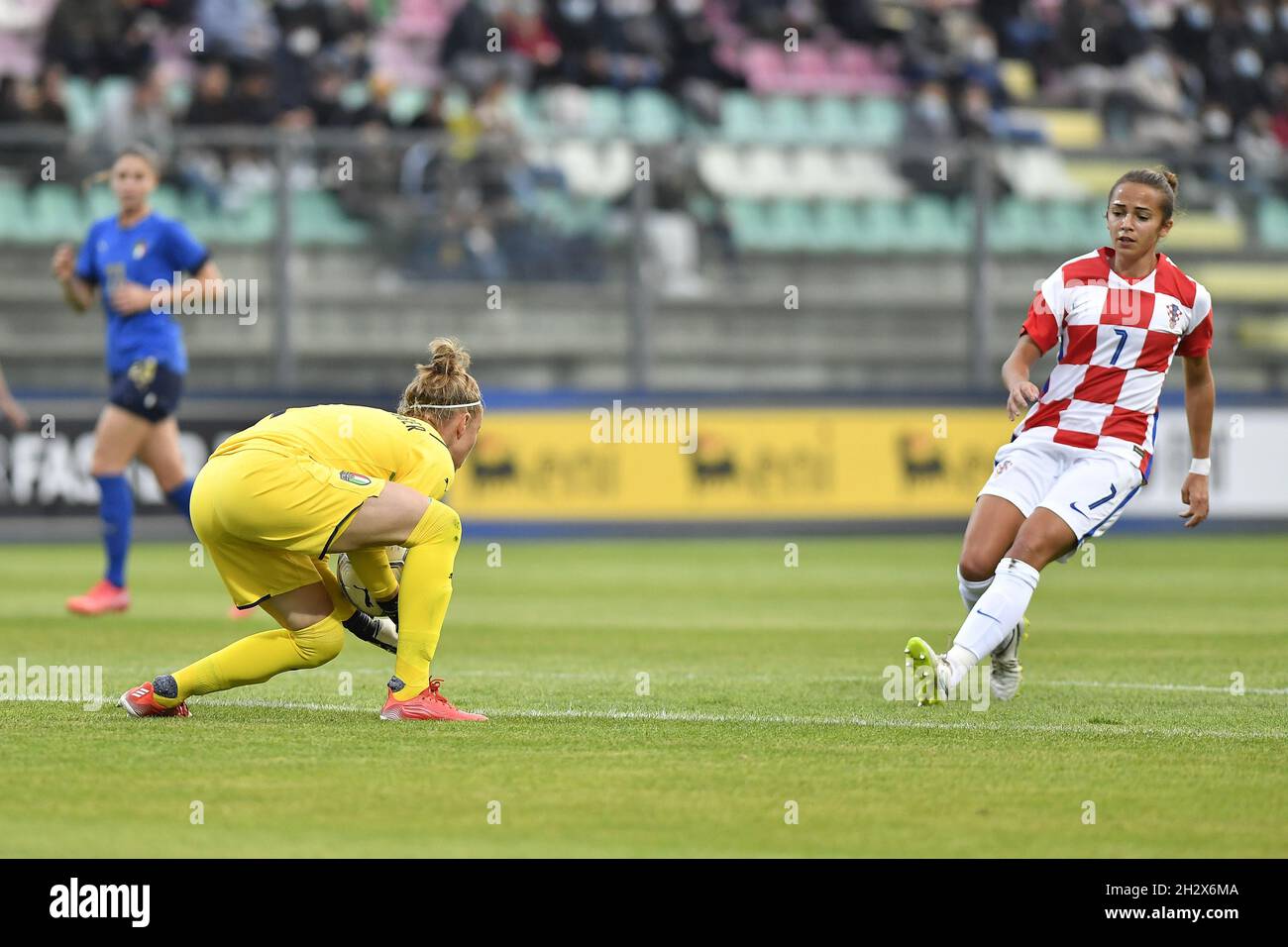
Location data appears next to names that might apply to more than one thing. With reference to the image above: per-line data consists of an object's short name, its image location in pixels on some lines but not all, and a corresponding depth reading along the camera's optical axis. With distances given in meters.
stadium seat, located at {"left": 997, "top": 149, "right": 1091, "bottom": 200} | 18.91
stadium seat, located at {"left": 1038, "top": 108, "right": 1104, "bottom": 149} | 23.72
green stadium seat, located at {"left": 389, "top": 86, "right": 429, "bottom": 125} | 20.75
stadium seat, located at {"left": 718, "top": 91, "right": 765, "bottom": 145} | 22.41
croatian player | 7.75
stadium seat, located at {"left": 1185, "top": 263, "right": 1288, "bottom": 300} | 19.20
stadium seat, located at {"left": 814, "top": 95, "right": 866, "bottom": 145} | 22.66
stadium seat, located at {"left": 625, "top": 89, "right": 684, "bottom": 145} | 21.86
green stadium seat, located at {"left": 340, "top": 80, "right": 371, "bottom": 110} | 20.06
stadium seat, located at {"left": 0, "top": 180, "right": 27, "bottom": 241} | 16.92
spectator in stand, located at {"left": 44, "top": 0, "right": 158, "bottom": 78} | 20.66
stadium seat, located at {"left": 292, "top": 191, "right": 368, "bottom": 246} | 17.52
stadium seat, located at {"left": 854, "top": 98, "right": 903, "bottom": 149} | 22.80
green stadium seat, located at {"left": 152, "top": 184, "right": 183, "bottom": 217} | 17.47
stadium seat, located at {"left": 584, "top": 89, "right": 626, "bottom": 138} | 21.64
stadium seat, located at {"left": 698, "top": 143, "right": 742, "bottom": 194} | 18.31
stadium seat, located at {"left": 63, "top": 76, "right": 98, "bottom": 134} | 20.06
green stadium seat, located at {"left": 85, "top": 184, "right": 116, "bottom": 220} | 17.09
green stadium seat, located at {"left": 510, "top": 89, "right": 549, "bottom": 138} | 21.23
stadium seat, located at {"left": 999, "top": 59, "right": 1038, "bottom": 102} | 24.22
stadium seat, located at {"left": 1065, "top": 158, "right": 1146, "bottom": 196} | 19.28
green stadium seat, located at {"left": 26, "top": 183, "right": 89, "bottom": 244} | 16.98
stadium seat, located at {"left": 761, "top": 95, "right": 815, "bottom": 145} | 22.52
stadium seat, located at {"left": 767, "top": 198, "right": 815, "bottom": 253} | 18.84
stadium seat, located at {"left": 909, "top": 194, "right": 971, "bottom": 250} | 18.84
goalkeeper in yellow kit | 6.79
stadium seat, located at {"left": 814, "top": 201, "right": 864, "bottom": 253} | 19.09
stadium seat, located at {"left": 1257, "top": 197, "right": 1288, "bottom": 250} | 19.14
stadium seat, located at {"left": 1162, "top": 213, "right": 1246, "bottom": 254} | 19.25
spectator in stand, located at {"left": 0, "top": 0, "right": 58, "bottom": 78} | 21.11
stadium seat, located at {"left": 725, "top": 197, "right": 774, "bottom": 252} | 18.53
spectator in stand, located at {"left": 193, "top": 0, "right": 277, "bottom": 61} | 20.80
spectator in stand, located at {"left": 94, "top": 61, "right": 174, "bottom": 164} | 17.02
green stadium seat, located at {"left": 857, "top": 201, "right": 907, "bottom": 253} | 18.81
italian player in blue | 11.46
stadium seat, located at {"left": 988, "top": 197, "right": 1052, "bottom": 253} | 18.91
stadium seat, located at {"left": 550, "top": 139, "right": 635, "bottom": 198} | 17.97
